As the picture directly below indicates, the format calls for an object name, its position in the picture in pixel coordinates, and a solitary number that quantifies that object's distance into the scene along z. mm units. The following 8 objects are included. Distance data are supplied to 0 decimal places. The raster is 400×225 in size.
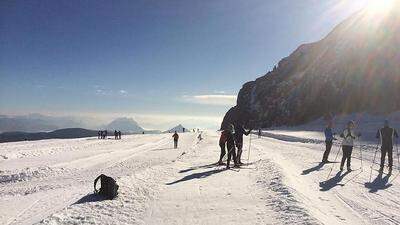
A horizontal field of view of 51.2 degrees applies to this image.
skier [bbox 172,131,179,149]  42934
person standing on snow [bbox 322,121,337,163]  20703
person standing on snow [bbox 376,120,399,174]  17328
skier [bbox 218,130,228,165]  18728
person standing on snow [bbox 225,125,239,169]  18594
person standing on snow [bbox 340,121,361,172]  17766
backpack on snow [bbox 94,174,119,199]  11664
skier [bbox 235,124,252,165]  18775
